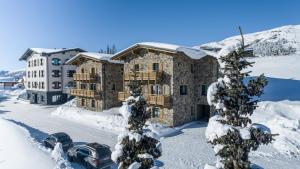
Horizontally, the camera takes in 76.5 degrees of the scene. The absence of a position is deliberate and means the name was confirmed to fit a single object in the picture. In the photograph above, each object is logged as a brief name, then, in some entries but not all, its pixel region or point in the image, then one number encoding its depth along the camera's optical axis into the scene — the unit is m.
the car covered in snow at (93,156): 14.38
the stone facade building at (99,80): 31.39
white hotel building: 41.90
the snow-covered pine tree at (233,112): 7.27
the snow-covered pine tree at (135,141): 9.76
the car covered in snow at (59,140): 18.21
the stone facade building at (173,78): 24.47
